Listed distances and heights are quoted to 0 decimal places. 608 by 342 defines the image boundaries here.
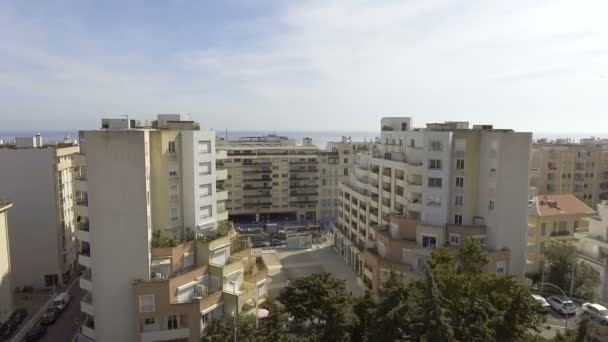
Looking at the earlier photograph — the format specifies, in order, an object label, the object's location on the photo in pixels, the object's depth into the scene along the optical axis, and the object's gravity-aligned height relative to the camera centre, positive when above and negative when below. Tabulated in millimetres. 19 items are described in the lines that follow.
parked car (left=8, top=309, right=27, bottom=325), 44844 -19884
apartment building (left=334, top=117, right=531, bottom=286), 44188 -6024
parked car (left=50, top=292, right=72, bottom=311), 48281 -19579
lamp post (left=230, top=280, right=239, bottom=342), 31078 -14689
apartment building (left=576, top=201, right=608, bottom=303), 47812 -13365
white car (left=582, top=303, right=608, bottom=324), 41688 -17528
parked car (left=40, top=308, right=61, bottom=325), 45875 -20061
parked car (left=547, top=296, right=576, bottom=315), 45125 -18286
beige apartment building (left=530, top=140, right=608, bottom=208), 88062 -7756
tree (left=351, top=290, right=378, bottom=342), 31772 -13913
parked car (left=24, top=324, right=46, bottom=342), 42312 -20402
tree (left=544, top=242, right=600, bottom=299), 48531 -15779
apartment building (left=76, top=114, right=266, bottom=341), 34969 -10056
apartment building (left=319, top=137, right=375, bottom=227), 99562 -9465
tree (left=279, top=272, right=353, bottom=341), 33606 -14049
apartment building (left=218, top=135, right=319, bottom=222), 102375 -13110
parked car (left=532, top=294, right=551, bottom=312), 45506 -18299
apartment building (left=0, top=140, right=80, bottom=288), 54062 -10508
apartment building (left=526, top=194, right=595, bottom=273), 55656 -11962
